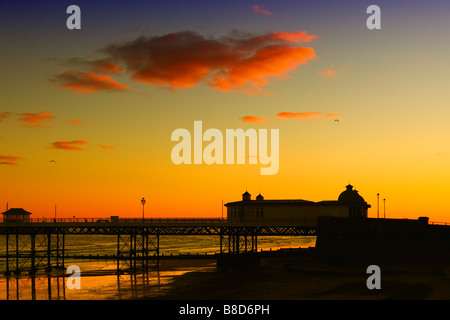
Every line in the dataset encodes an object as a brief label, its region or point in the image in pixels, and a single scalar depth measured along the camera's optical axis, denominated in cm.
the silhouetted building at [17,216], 8875
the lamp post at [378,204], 10379
